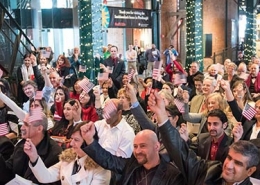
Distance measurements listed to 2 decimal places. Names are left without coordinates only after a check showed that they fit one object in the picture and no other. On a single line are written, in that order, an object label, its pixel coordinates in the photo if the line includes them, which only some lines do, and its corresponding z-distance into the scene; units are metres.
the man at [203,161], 2.63
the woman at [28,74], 7.88
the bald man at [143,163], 2.87
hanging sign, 10.84
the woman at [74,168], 3.15
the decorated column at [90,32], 9.03
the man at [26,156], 3.50
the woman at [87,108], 5.58
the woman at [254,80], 7.80
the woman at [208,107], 4.87
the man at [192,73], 8.17
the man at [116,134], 3.95
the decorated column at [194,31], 12.56
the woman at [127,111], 4.94
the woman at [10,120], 4.84
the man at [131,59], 12.71
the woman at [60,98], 5.74
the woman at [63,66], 8.72
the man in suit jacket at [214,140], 3.68
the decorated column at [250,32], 14.73
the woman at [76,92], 6.64
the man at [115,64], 9.11
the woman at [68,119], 4.81
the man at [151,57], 14.93
